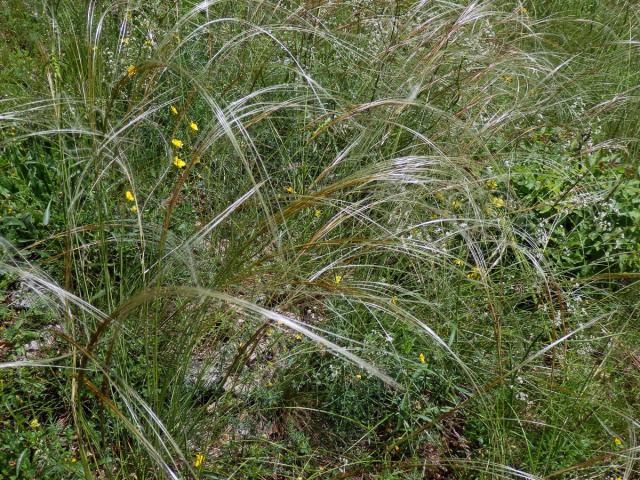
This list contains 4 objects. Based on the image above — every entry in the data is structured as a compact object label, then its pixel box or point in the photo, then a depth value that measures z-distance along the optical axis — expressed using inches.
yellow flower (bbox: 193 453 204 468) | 63.0
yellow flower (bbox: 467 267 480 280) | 91.5
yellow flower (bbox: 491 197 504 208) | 98.2
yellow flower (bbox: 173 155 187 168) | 90.4
